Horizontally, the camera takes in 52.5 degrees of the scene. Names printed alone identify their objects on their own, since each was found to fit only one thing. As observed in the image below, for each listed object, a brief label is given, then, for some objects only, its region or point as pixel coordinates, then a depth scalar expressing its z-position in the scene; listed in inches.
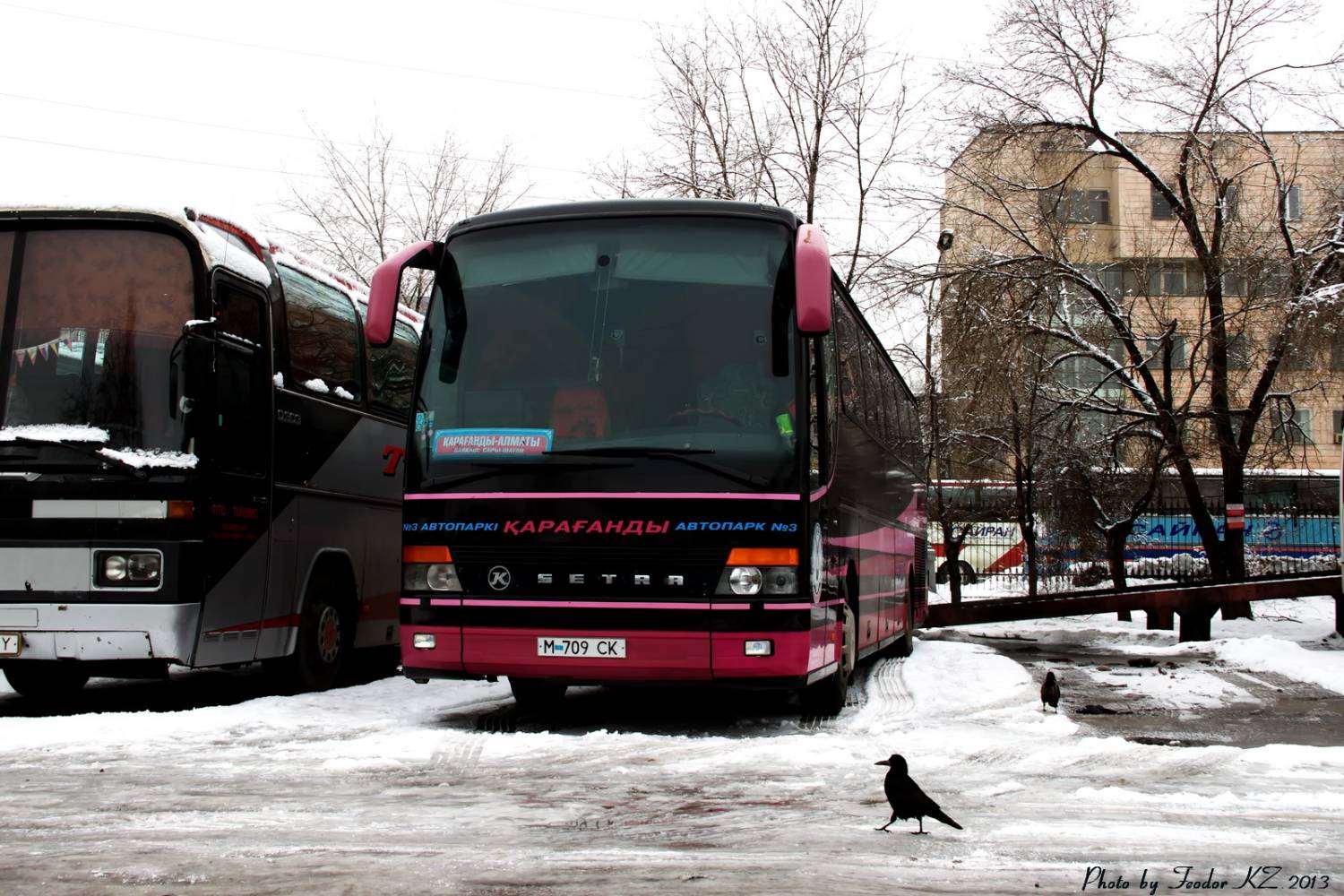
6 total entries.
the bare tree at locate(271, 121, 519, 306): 1391.5
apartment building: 853.2
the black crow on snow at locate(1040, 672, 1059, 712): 408.8
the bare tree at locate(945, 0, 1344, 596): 874.8
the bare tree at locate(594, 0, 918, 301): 1083.9
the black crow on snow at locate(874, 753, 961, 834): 209.2
